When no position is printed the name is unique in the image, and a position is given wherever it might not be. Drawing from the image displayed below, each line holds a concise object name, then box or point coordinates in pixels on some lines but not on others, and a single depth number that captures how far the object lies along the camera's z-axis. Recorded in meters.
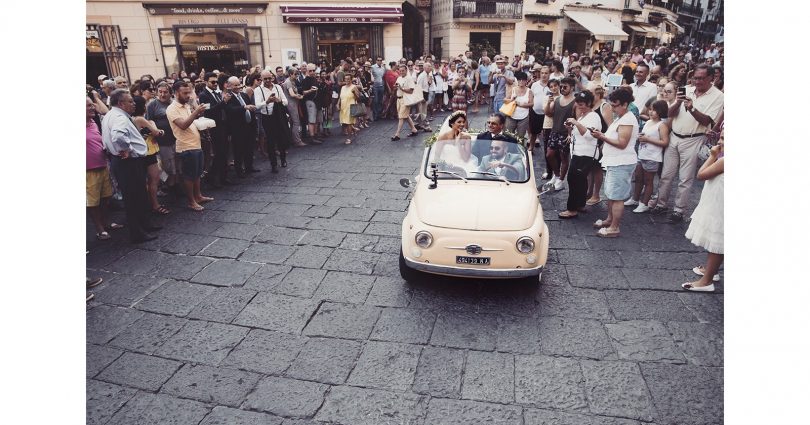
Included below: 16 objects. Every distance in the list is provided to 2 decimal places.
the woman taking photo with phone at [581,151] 5.60
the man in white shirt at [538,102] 7.91
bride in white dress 4.71
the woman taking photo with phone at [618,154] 5.14
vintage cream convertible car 3.87
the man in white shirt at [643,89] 7.39
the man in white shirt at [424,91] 11.94
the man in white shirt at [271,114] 8.35
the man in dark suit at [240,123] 7.48
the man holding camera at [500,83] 11.13
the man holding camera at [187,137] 6.15
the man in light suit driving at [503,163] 4.63
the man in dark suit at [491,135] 4.77
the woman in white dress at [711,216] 3.84
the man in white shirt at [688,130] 5.38
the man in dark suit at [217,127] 7.27
